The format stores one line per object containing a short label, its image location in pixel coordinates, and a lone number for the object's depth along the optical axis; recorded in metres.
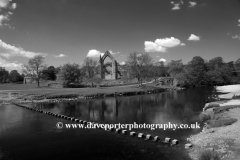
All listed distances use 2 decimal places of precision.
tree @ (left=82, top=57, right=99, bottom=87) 83.86
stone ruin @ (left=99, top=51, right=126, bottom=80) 111.62
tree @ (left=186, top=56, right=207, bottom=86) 97.94
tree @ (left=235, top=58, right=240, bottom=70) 128.82
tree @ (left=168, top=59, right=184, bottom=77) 108.71
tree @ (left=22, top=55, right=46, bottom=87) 79.38
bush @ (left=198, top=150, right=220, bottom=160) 10.72
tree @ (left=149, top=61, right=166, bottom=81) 142.91
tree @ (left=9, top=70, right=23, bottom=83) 130.75
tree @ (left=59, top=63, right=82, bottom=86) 76.69
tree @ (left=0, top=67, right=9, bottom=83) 126.56
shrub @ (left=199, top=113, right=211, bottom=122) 21.69
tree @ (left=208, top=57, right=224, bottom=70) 125.12
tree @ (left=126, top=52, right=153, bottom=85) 77.94
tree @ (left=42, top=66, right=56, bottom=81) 125.93
